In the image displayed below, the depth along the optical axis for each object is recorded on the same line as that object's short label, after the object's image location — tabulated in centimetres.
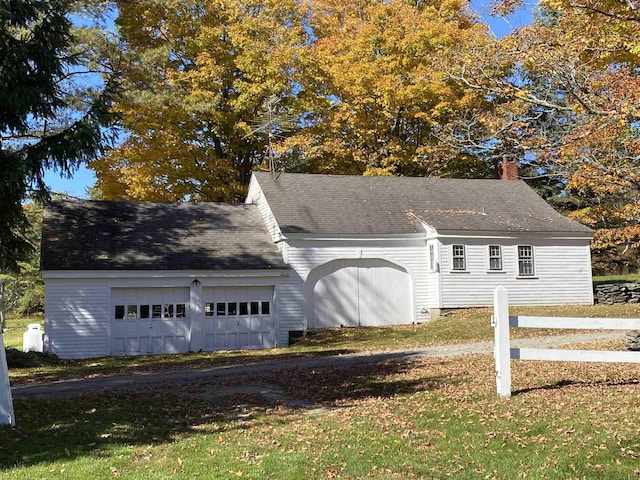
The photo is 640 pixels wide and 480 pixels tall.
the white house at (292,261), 1997
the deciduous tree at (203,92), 2784
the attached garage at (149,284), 1950
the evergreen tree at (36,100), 1015
